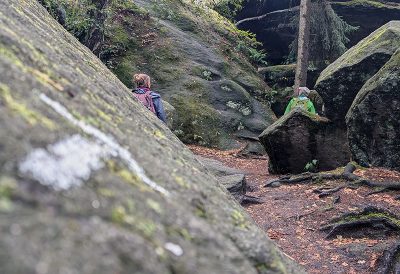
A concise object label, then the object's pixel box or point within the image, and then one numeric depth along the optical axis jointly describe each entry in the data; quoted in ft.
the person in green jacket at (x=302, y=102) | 43.28
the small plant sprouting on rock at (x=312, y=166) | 39.68
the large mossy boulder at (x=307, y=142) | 40.32
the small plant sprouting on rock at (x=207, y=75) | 62.13
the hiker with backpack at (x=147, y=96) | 23.52
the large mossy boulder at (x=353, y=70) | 37.11
